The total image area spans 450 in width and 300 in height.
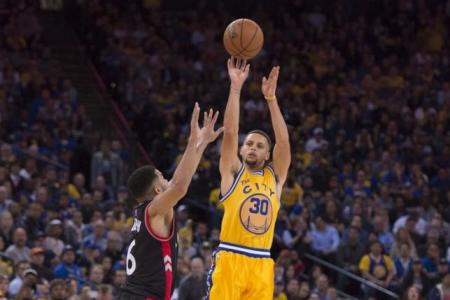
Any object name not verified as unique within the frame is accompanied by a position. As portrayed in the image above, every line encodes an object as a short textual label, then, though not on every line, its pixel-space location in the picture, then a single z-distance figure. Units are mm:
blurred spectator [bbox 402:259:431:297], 17203
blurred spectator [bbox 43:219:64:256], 15859
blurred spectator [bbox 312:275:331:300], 16427
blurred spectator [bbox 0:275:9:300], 13250
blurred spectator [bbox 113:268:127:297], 14962
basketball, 10633
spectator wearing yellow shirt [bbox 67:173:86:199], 18625
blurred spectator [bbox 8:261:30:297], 13992
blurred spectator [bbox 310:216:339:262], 18594
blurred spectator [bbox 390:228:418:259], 18156
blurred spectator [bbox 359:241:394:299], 17703
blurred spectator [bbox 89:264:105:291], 15039
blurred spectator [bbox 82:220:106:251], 16514
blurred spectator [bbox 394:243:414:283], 17912
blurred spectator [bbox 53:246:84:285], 15109
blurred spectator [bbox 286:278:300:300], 16062
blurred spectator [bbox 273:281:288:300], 15881
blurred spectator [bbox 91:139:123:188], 19938
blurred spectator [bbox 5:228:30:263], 15500
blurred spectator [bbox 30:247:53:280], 14739
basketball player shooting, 9922
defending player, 8867
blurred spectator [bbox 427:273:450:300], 16344
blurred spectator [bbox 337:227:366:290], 18234
